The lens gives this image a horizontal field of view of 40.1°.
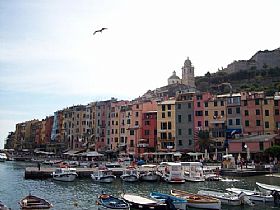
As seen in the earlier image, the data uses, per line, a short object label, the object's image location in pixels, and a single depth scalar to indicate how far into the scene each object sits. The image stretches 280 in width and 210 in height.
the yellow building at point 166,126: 82.81
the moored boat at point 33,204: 28.44
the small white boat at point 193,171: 52.33
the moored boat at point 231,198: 33.19
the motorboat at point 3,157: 112.95
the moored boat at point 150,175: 52.44
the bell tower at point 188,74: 156.50
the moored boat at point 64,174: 52.56
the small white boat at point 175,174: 50.44
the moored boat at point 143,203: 29.94
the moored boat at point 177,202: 29.89
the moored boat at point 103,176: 51.28
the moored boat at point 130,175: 51.75
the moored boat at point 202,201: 31.36
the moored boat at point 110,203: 29.09
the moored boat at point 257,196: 33.88
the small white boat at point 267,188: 34.78
